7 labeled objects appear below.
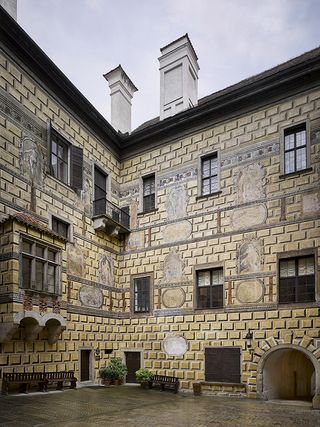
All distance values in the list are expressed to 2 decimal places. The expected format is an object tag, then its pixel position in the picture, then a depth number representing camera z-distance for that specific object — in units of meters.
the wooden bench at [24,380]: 12.97
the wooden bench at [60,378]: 14.63
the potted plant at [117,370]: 17.44
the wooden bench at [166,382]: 16.12
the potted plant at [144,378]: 16.86
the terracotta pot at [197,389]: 15.76
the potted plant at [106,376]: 17.31
